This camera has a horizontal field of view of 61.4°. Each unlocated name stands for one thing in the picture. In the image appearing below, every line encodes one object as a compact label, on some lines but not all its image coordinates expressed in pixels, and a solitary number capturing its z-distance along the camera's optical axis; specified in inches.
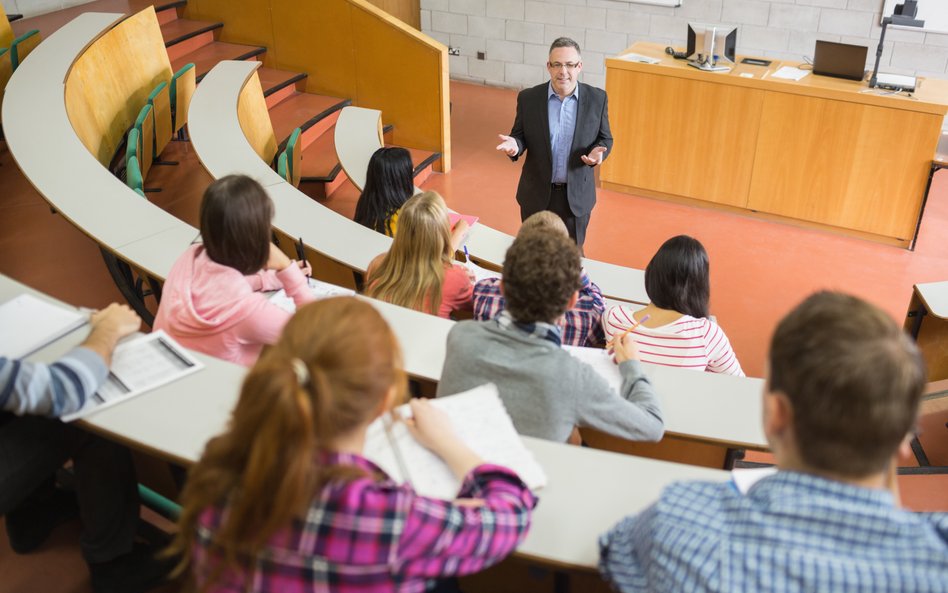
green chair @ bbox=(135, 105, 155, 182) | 173.9
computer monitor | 232.4
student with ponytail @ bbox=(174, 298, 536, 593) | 44.7
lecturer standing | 170.1
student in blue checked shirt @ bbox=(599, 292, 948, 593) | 41.9
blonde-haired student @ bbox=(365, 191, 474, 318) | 111.4
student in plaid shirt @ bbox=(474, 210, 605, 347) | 108.7
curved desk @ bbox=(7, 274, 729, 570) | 58.9
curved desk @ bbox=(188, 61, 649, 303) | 140.8
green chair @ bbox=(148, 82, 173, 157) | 189.5
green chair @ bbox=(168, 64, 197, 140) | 207.5
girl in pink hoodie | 87.7
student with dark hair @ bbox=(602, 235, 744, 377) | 105.1
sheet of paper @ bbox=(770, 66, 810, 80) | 226.1
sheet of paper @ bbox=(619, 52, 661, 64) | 240.0
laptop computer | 218.7
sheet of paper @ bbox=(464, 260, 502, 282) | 136.0
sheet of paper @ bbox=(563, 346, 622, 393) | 86.8
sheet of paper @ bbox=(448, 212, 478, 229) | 151.5
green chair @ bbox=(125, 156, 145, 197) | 146.8
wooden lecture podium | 212.4
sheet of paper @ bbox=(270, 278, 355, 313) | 102.0
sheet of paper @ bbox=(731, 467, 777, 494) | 60.5
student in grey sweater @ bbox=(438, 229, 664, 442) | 71.2
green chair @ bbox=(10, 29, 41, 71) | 210.7
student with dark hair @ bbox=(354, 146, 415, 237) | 148.4
